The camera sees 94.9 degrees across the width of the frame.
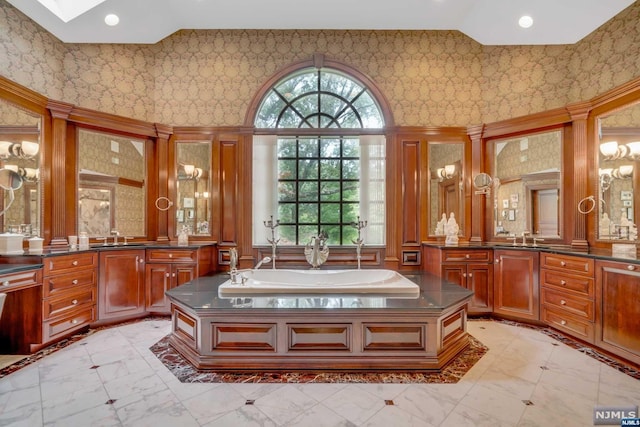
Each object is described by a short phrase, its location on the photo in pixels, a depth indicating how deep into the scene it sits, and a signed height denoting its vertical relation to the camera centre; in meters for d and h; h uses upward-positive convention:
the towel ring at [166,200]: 4.03 +0.18
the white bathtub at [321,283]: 2.64 -0.68
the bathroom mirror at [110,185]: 3.64 +0.41
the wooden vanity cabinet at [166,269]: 3.60 -0.65
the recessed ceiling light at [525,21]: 3.42 +2.27
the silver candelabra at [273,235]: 3.83 -0.27
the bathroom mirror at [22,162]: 2.92 +0.56
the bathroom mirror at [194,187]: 4.12 +0.41
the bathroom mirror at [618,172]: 3.02 +0.45
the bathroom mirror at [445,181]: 4.10 +0.47
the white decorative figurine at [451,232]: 3.85 -0.22
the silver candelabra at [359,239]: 3.81 -0.30
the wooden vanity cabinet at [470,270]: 3.61 -0.68
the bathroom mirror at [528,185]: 3.62 +0.38
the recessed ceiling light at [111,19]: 3.43 +2.32
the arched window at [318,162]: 4.18 +0.78
